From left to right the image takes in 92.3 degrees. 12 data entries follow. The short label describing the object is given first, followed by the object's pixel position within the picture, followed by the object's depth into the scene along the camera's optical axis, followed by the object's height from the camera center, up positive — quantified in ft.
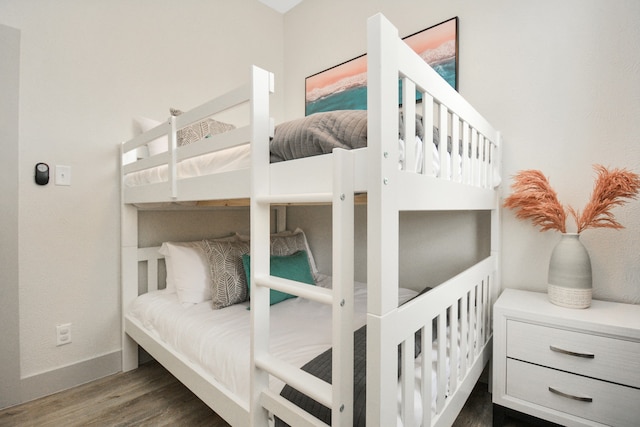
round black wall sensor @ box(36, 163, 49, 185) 5.18 +0.62
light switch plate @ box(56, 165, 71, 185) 5.42 +0.63
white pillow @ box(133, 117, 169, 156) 5.95 +1.39
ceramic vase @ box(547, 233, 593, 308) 4.20 -0.90
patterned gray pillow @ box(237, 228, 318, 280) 6.99 -0.80
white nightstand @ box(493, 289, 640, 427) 3.60 -1.93
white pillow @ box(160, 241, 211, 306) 5.46 -1.14
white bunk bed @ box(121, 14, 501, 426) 2.32 -0.23
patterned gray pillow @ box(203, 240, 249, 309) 5.28 -1.17
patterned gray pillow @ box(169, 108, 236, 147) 5.96 +1.60
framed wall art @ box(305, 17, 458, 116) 5.99 +3.21
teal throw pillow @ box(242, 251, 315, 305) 5.57 -1.12
